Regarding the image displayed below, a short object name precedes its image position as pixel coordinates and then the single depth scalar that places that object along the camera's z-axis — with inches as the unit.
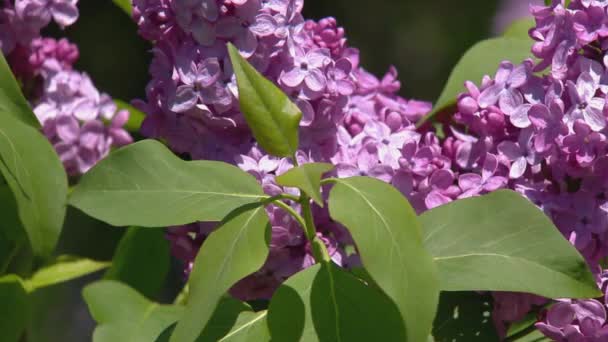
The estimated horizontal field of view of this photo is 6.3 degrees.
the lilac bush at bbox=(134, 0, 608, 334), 65.4
